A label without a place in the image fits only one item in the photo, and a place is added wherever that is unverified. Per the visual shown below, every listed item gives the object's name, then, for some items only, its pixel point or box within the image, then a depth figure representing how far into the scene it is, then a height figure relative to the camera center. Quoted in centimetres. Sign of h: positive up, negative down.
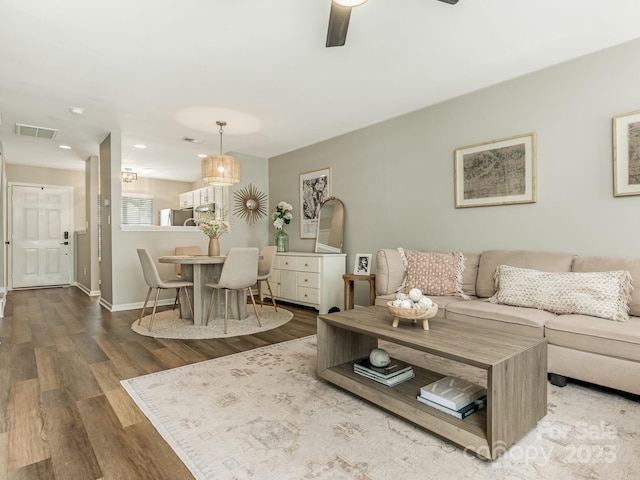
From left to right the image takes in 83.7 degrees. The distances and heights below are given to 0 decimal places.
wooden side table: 390 -57
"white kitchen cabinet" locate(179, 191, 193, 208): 807 +89
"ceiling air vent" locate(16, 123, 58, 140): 445 +139
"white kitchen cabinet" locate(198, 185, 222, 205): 675 +86
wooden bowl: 197 -43
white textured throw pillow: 233 -40
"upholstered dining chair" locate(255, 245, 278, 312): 464 -32
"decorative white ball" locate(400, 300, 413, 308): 201 -38
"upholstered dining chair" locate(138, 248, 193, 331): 369 -41
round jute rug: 350 -95
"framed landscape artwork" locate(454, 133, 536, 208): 316 +60
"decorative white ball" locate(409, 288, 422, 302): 204 -34
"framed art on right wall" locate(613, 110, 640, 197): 260 +60
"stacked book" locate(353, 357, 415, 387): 202 -80
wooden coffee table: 149 -69
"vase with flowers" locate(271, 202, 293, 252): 560 +25
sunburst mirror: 593 +57
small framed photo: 436 -34
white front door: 664 +6
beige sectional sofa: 204 -57
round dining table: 380 -59
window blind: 827 +70
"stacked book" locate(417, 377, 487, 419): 168 -79
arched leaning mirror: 486 +14
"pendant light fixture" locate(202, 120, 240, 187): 422 +81
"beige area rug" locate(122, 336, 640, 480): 145 -95
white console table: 450 -56
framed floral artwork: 516 +61
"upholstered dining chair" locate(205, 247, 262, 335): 363 -35
